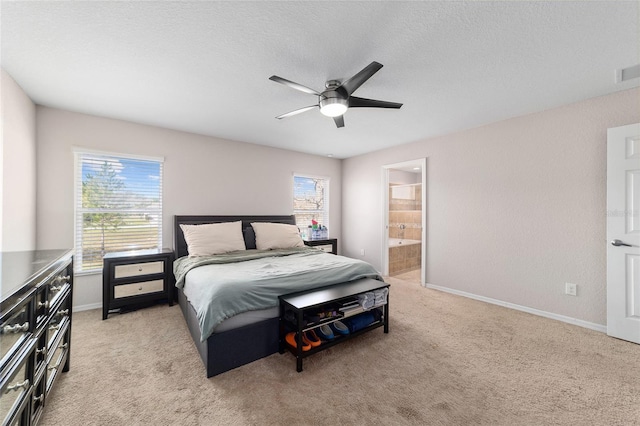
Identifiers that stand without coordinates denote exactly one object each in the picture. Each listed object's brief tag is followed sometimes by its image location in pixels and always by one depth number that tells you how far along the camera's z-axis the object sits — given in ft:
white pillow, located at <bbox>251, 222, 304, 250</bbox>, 12.44
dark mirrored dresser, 3.33
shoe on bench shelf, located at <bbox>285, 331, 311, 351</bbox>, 6.87
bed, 6.35
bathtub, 17.17
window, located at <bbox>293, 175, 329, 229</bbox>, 17.10
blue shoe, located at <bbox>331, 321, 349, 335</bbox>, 7.61
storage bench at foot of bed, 6.72
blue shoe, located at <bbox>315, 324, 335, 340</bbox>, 7.31
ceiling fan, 6.55
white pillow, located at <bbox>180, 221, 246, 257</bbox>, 10.82
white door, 8.00
